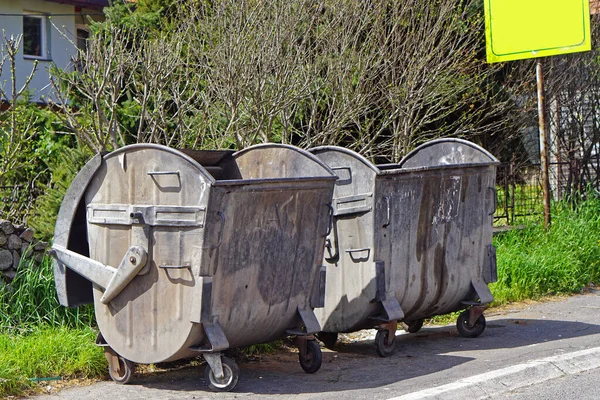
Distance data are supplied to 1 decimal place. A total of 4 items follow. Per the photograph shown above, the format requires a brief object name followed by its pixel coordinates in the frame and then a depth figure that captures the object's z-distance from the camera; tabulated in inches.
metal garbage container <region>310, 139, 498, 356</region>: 532.5
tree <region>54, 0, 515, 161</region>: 738.3
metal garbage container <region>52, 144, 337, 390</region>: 429.2
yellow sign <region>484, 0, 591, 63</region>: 878.5
